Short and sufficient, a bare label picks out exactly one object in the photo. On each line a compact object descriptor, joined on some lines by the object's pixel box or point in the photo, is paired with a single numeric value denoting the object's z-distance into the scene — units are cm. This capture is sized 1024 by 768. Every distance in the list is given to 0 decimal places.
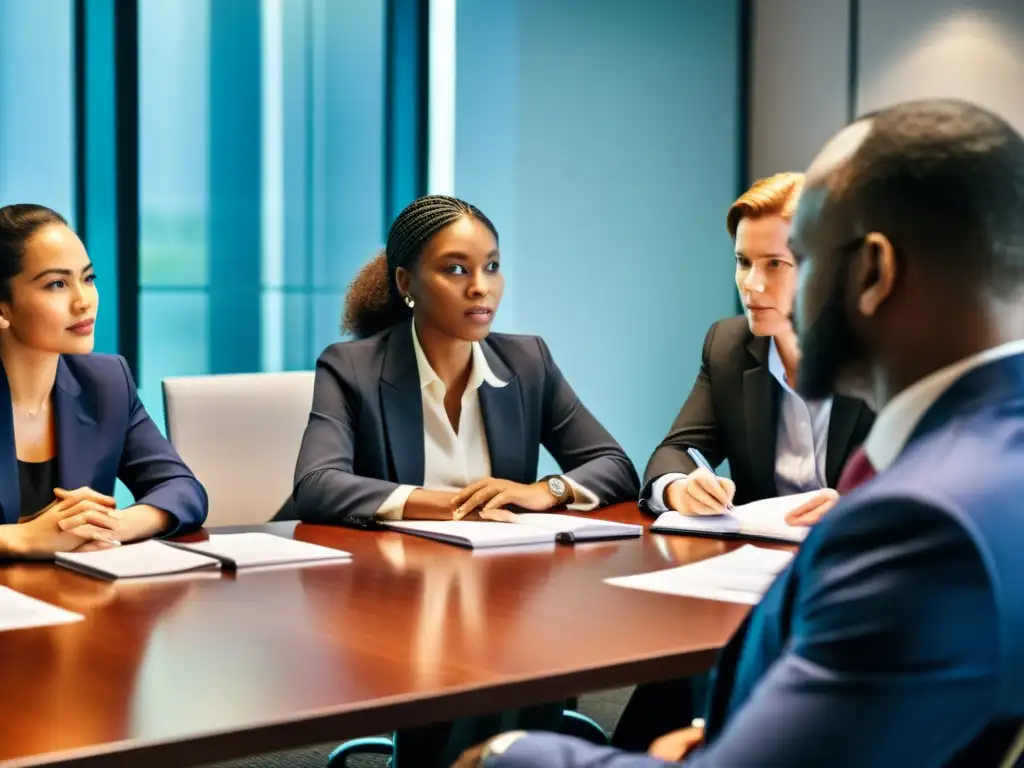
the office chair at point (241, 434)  324
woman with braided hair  304
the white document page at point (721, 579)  193
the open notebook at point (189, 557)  208
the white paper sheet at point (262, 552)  215
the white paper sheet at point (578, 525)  249
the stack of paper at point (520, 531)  237
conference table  128
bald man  82
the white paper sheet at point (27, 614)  169
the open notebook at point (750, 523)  245
